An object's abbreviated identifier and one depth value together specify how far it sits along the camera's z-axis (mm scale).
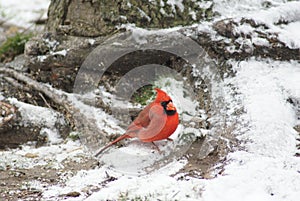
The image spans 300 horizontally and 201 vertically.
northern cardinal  6125
